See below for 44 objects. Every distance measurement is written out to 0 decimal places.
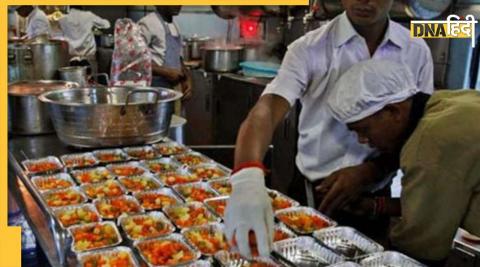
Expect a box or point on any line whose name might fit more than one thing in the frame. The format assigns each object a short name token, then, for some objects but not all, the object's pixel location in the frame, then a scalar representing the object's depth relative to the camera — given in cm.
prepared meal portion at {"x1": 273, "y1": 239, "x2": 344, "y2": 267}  126
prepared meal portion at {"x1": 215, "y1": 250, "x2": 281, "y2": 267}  124
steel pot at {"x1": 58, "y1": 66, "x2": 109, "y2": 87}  298
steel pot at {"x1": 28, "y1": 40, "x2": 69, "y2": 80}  302
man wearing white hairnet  118
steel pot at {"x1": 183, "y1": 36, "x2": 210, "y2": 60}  577
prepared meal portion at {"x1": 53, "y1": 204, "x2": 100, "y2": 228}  146
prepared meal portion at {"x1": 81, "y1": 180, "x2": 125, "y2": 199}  167
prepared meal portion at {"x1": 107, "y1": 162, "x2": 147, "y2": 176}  188
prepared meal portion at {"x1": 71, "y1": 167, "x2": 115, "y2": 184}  180
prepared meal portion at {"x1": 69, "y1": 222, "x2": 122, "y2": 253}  131
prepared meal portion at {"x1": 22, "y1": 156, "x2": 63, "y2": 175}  186
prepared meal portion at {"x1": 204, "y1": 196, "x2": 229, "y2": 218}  153
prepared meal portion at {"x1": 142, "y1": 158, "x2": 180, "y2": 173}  193
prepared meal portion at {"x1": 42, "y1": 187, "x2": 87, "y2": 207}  158
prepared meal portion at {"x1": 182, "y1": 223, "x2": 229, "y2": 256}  132
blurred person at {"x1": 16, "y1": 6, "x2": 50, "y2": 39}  573
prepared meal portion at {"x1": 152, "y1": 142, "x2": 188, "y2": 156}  212
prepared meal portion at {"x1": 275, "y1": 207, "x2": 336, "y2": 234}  143
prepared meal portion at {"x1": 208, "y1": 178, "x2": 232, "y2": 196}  170
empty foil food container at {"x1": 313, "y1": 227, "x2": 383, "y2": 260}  129
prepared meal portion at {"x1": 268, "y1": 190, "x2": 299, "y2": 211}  159
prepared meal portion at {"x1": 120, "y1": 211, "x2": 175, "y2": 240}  139
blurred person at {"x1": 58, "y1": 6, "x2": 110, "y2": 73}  584
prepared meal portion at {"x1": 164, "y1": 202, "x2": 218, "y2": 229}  148
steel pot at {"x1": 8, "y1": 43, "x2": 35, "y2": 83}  296
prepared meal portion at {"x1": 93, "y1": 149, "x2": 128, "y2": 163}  202
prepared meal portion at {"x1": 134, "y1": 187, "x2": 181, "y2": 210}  159
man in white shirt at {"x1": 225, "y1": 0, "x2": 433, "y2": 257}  161
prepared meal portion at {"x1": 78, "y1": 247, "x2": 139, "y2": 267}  123
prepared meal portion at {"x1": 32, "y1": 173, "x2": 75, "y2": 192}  173
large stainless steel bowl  198
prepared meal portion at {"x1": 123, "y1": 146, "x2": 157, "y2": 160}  207
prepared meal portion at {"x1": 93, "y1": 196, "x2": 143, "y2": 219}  152
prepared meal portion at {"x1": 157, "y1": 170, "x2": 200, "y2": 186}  180
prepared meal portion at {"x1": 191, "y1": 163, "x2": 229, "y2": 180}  187
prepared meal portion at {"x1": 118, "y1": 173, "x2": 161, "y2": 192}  173
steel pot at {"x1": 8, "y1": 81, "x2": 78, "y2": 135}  222
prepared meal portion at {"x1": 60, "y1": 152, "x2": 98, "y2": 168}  195
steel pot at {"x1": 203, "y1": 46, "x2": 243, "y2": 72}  467
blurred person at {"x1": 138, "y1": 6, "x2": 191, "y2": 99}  377
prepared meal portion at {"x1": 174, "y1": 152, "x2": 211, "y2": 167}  201
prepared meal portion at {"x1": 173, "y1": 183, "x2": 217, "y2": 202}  167
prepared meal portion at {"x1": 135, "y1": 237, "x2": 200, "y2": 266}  125
